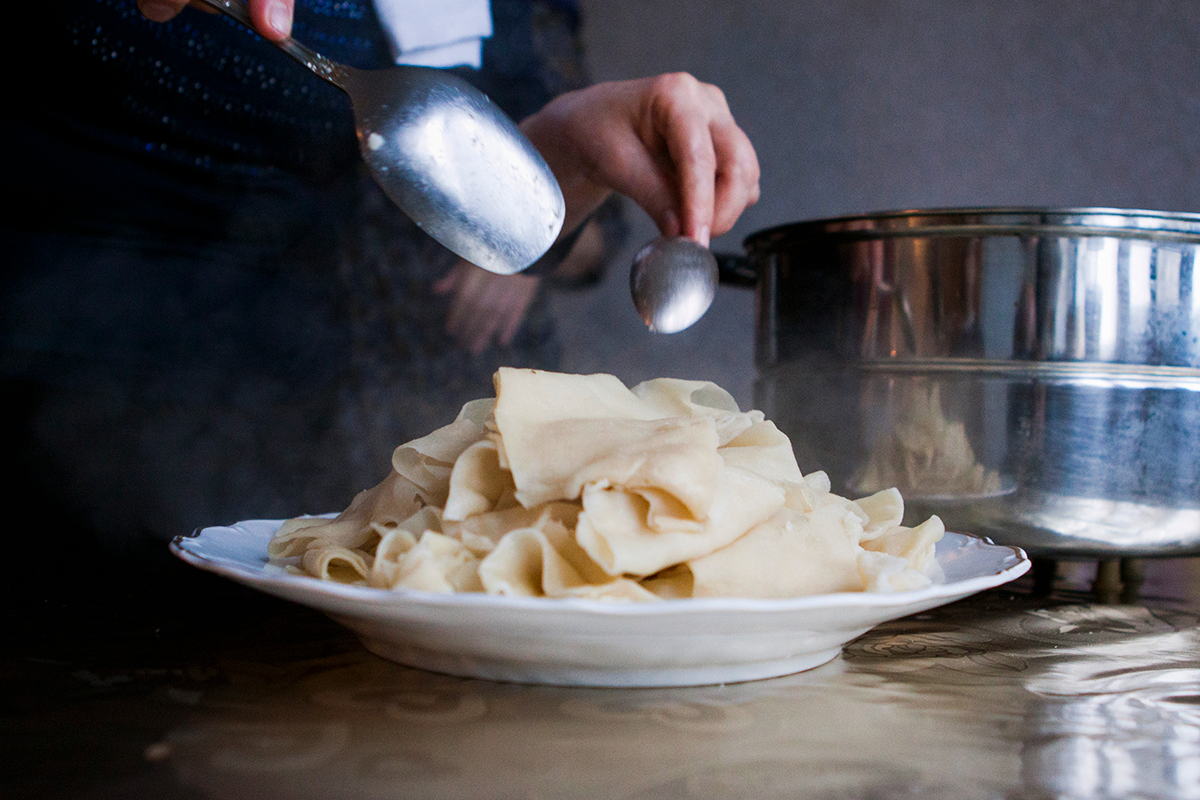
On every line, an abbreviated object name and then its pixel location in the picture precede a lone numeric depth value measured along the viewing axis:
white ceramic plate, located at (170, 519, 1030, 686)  0.36
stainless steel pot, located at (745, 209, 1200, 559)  0.69
